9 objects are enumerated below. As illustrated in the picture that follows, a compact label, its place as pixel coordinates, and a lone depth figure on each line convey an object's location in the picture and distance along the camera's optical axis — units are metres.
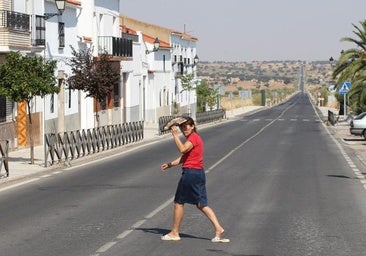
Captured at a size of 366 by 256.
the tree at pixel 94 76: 36.81
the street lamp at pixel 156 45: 54.85
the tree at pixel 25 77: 25.25
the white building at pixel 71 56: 33.50
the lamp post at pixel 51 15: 29.06
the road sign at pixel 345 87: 53.09
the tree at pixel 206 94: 88.19
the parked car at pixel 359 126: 42.84
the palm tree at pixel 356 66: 52.06
